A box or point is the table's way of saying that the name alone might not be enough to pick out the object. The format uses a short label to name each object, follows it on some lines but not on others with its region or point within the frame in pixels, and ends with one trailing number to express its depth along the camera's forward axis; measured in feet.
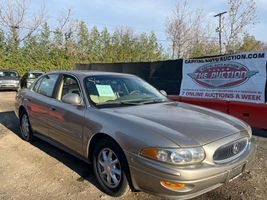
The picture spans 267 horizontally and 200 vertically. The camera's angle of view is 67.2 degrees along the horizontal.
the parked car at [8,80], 41.24
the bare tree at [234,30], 53.61
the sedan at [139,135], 6.59
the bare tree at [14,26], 69.83
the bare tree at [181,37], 66.57
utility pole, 56.97
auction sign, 17.32
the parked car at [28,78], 38.70
